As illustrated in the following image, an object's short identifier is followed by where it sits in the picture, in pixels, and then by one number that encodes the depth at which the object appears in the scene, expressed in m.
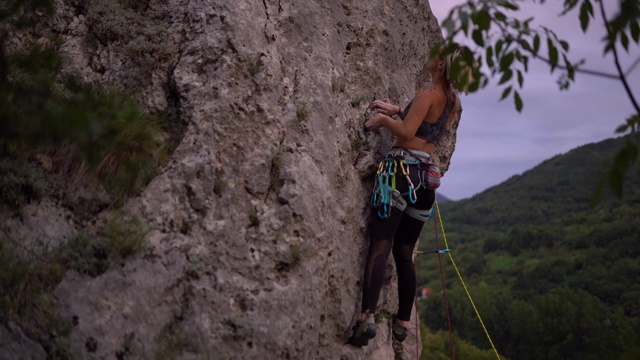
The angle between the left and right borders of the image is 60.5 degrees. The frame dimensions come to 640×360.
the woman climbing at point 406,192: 4.64
